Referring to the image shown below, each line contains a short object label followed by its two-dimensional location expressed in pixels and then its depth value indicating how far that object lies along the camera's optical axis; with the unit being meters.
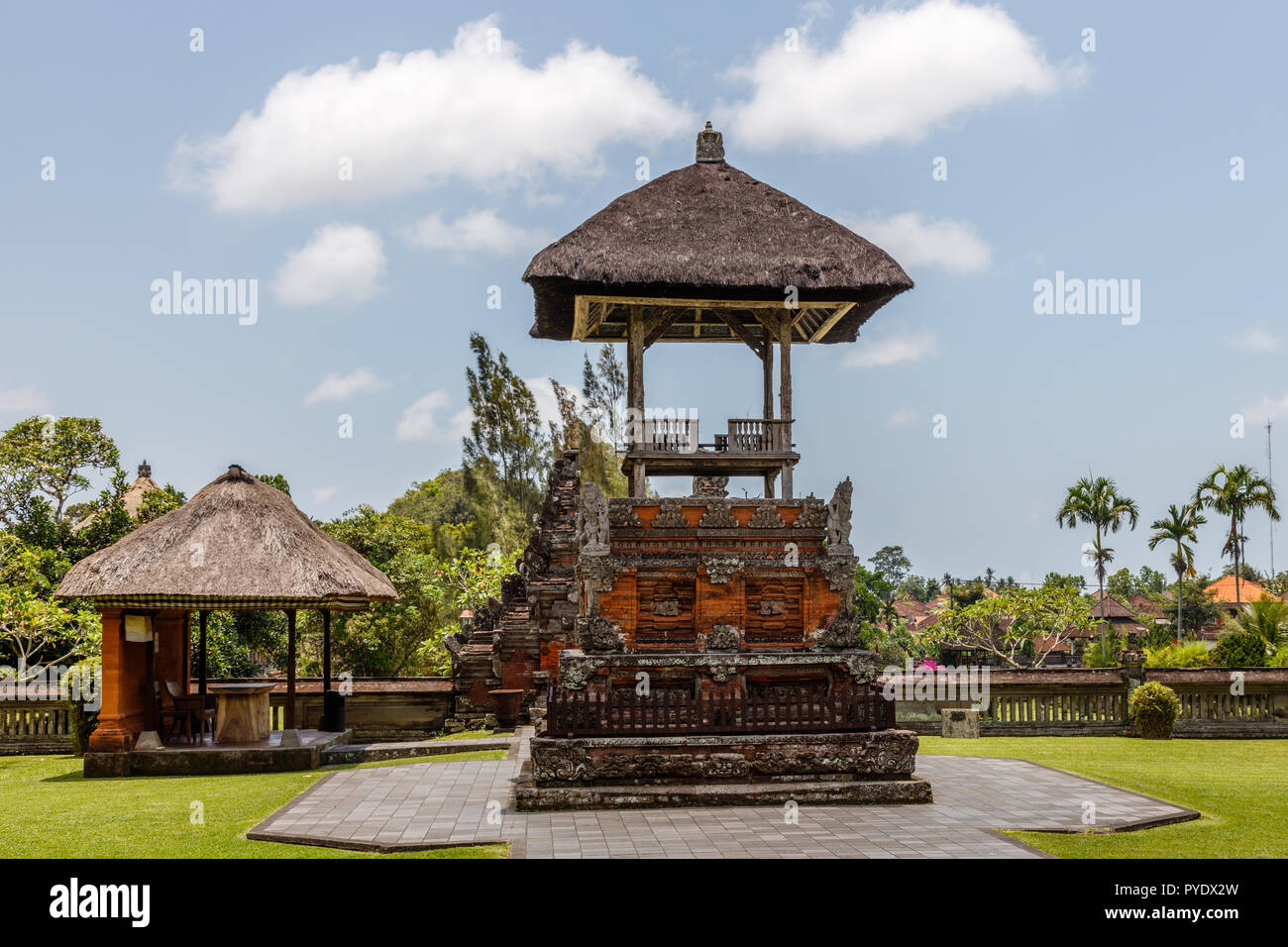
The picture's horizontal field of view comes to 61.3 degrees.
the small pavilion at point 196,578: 15.76
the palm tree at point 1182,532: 51.16
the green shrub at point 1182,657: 26.45
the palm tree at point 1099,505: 49.38
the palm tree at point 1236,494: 49.28
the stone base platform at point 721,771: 12.34
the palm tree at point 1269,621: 28.97
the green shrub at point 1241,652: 26.86
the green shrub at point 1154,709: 20.70
